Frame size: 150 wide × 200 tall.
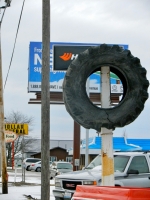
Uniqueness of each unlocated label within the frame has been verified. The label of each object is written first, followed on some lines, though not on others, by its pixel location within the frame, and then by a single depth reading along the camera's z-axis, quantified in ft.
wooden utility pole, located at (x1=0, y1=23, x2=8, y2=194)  64.85
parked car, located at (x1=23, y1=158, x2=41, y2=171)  202.49
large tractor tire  21.93
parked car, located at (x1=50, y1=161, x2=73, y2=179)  131.68
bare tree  267.39
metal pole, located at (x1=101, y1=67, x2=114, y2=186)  22.59
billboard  120.78
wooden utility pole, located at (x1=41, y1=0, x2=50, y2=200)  45.49
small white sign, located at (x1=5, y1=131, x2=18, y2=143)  85.87
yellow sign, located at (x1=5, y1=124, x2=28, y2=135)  92.43
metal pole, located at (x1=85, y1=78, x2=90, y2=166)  94.40
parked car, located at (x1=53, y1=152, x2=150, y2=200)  42.86
